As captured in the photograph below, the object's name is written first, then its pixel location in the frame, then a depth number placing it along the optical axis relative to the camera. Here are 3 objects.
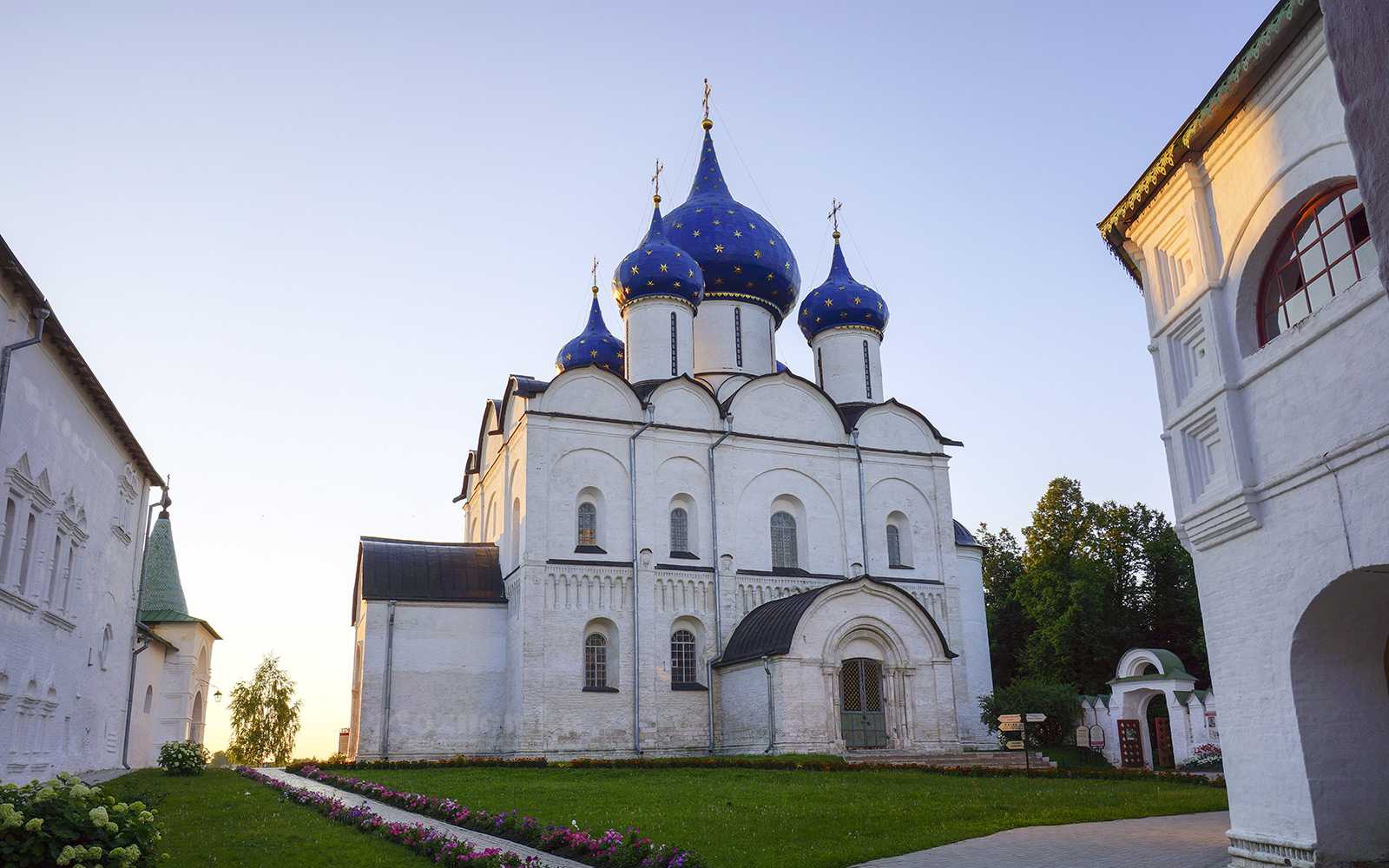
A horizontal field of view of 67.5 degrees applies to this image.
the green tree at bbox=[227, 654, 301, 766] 39.59
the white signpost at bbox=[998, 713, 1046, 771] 19.34
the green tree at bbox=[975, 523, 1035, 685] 38.47
